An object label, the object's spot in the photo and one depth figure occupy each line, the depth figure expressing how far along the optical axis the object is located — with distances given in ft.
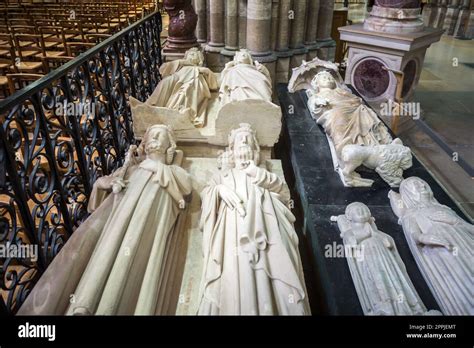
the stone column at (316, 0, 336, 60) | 20.65
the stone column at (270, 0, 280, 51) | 17.60
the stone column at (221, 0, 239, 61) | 17.83
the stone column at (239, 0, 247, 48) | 17.76
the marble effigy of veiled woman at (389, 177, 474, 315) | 5.88
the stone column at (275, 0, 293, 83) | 18.07
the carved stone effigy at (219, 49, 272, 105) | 11.79
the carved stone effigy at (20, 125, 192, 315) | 5.27
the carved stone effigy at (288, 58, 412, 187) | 9.45
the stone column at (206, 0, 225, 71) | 18.33
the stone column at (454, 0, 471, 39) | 34.78
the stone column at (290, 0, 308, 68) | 18.86
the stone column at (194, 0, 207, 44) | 19.13
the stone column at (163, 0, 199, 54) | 16.03
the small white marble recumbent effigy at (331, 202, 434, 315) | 5.75
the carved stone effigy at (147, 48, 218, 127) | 12.03
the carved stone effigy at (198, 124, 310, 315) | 5.31
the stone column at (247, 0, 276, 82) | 16.66
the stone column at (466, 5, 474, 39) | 34.68
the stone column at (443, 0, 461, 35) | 35.78
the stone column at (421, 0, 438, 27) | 38.34
